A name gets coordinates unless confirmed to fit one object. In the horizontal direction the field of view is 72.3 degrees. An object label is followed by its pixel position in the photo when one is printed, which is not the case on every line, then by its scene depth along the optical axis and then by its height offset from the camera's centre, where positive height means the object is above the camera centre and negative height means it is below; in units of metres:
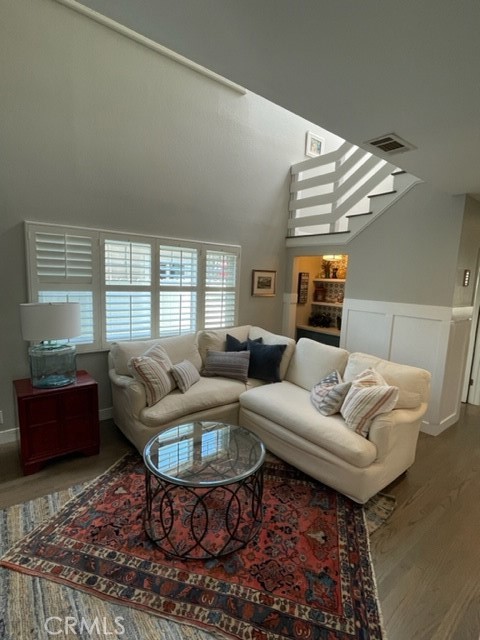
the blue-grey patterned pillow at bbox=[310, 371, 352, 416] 2.64 -0.92
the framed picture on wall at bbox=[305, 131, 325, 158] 5.00 +2.14
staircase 3.79 +1.17
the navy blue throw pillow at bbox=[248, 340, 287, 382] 3.53 -0.87
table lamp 2.55 -0.52
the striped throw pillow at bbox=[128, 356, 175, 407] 2.82 -0.87
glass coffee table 1.92 -1.42
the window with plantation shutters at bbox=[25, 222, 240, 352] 3.02 -0.06
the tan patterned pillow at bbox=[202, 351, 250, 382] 3.53 -0.92
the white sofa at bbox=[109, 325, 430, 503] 2.30 -1.09
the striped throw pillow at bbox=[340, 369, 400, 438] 2.32 -0.85
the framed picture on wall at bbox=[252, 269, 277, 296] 4.71 -0.03
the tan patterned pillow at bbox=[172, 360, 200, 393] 3.08 -0.93
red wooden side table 2.54 -1.20
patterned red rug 1.55 -1.57
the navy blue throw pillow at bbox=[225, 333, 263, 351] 3.80 -0.75
